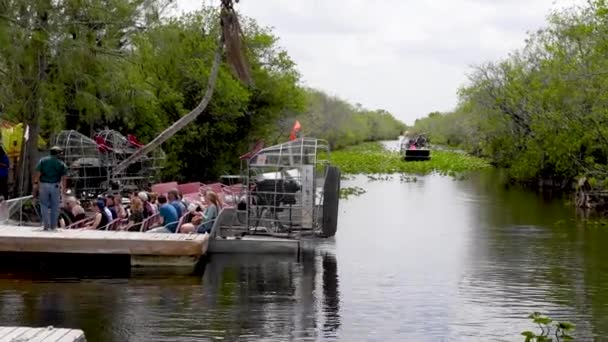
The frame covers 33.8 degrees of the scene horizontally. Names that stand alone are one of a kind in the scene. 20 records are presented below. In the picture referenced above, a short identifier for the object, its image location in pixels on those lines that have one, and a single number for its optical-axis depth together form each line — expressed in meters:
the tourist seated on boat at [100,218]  20.66
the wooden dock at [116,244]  18.61
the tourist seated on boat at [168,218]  20.81
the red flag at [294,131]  28.15
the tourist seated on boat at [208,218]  20.84
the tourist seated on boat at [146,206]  21.98
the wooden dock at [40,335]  9.73
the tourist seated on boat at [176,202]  21.59
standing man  18.56
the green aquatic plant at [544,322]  10.09
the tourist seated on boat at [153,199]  22.92
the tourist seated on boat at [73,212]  21.45
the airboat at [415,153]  77.69
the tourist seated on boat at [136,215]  21.22
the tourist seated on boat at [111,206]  21.55
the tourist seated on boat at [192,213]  22.19
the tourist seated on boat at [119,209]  21.70
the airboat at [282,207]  21.02
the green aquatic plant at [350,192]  41.47
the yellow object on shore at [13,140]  31.01
